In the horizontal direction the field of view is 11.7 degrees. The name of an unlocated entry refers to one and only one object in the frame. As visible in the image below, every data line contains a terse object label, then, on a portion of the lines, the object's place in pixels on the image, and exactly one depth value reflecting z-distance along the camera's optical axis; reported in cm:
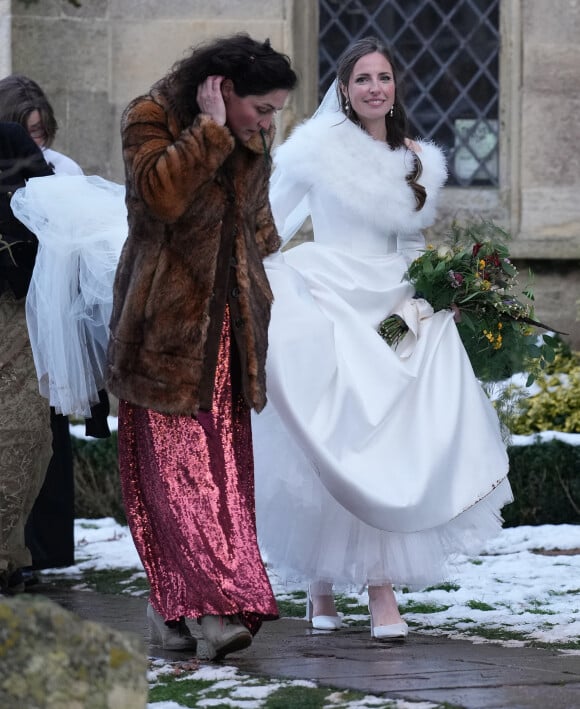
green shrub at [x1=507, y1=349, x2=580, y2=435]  1597
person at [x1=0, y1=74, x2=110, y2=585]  1268
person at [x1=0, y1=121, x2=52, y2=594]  1071
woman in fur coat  839
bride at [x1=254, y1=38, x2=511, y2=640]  971
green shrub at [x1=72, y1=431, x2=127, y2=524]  1662
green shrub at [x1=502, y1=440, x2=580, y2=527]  1502
